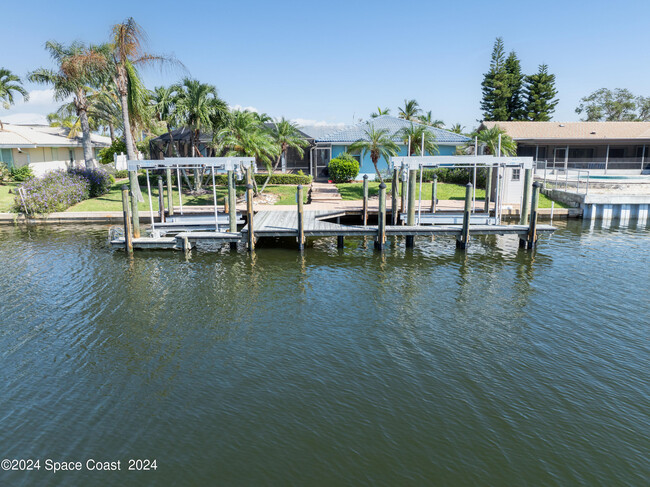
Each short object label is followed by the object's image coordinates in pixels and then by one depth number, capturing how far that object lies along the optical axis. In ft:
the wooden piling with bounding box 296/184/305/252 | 60.54
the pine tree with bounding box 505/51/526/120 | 197.26
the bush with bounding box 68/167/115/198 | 98.81
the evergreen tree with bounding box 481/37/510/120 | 194.39
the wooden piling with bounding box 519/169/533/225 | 63.62
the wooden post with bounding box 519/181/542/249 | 61.77
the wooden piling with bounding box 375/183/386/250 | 60.54
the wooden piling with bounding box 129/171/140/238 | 62.95
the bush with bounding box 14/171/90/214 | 83.46
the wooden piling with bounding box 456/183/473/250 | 60.64
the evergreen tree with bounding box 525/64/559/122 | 192.13
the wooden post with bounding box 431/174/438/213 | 74.32
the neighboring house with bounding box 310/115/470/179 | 117.60
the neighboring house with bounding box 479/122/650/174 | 130.93
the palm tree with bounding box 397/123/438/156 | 94.27
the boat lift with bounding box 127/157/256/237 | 62.23
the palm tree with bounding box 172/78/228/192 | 92.38
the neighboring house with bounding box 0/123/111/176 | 120.47
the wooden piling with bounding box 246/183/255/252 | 61.06
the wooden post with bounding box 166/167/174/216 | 73.47
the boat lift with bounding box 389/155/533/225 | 63.67
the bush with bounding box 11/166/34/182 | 115.34
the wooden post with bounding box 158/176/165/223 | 71.44
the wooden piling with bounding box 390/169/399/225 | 74.21
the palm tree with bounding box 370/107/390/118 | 194.29
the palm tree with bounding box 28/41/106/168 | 87.81
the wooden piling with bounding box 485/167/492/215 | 74.38
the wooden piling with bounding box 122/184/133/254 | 60.39
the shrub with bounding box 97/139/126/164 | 155.53
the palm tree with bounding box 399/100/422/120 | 193.57
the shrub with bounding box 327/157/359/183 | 113.29
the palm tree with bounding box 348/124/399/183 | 92.89
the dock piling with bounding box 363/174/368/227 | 75.10
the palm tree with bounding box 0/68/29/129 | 133.87
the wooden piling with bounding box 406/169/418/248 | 65.51
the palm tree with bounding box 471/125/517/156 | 96.68
